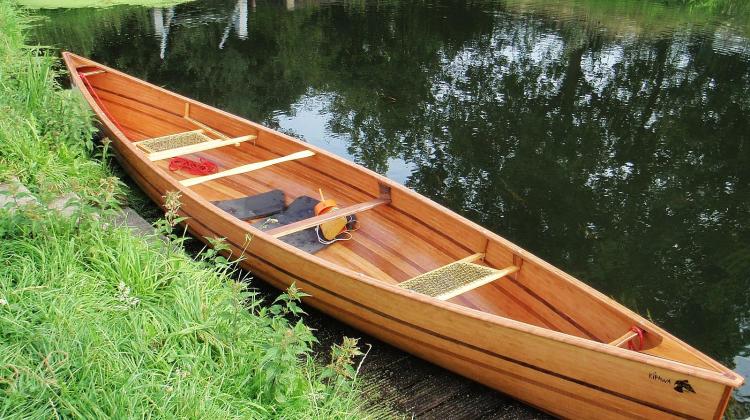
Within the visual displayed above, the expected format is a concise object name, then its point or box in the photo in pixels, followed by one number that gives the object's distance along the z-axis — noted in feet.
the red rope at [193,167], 18.21
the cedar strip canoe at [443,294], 9.06
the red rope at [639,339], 9.78
